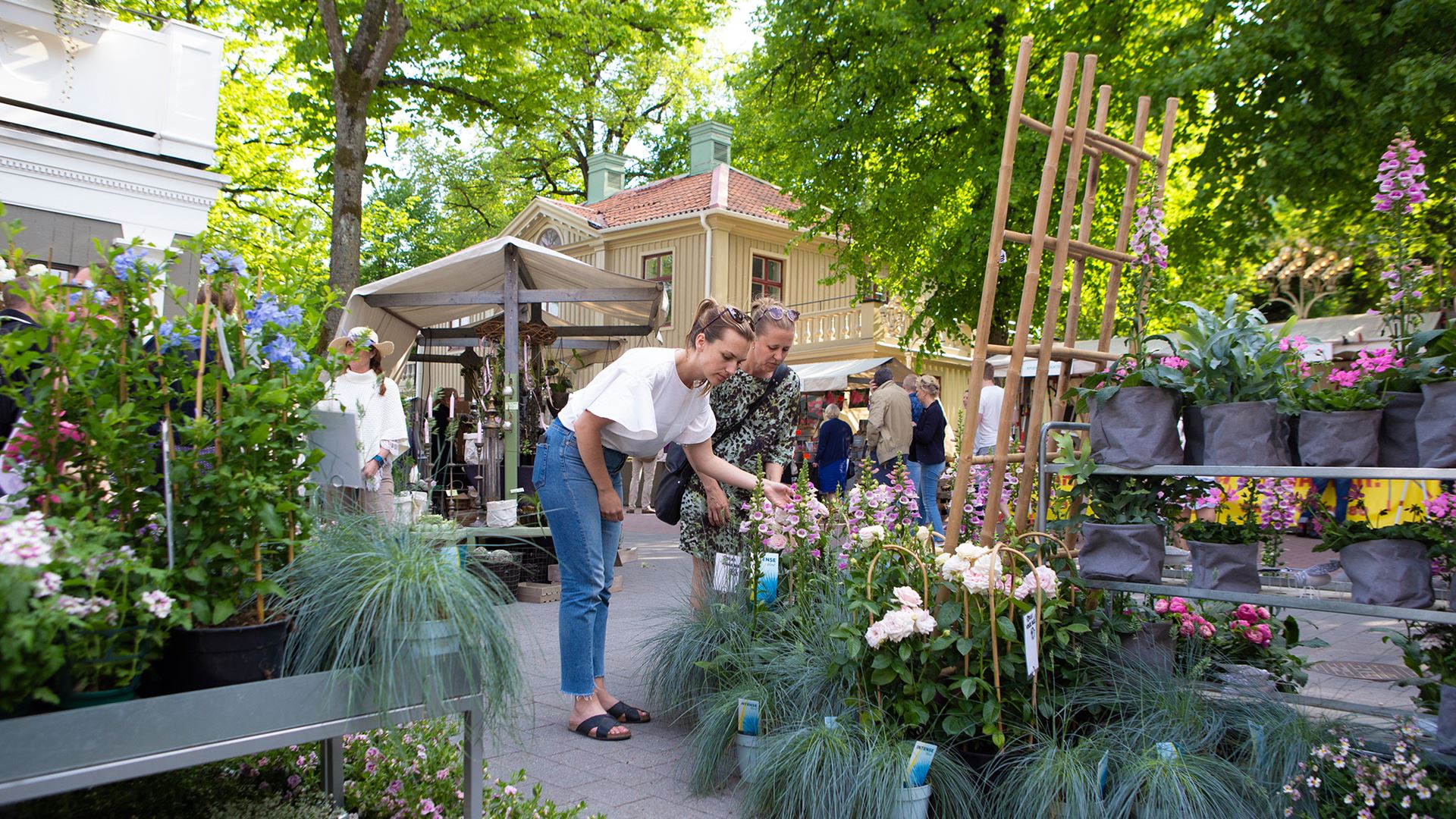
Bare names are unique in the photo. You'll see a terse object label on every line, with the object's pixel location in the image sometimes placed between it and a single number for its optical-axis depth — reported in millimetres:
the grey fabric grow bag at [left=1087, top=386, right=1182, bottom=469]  3289
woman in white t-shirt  3680
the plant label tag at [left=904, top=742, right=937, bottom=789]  2877
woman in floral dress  4738
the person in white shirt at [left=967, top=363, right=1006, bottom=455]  11258
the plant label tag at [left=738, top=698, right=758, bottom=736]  3404
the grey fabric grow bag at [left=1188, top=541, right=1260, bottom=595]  3346
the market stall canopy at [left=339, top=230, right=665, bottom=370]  9031
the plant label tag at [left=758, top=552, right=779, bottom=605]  4031
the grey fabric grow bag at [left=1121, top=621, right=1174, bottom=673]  3361
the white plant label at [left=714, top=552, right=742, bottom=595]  4238
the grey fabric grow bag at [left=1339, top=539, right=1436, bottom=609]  2996
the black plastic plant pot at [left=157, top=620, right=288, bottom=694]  2092
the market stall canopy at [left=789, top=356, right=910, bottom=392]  21850
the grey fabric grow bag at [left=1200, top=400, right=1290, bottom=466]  3129
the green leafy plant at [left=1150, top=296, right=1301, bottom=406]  3240
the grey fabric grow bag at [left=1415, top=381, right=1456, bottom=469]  2830
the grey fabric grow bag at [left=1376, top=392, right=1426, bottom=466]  3051
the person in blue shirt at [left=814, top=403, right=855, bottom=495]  11891
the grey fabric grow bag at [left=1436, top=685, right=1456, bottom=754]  2850
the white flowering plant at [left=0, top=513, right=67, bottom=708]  1688
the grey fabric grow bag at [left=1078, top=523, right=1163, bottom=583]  3336
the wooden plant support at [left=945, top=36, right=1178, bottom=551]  3479
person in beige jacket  10945
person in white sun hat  6508
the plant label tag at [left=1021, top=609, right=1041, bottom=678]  2959
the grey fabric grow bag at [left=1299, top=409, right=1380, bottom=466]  3018
